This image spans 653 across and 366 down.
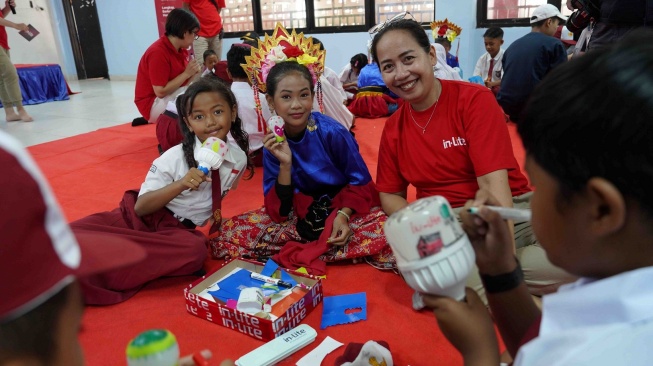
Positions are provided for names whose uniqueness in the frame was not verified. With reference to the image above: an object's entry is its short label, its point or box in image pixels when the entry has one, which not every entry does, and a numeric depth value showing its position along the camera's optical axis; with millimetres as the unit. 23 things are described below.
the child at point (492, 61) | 5438
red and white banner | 8211
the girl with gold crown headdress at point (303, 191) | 2057
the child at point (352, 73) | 5883
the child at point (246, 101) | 3330
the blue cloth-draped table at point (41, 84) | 6848
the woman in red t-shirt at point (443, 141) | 1600
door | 9539
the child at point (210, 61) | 4715
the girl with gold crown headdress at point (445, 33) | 5828
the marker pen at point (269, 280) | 1792
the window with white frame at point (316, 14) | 7551
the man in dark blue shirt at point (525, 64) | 3926
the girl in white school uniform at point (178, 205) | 1891
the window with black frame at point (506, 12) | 6473
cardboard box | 1536
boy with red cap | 461
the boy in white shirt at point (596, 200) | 535
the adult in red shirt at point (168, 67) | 3578
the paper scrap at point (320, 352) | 1433
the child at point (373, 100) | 5117
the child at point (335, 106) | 3924
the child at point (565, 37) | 5487
